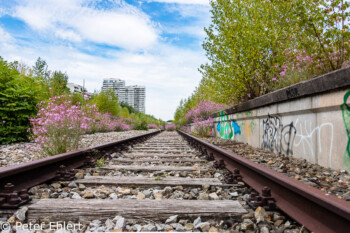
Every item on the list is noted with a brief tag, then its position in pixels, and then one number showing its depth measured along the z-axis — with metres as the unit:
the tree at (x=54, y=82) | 24.02
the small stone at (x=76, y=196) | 2.54
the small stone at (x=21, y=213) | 1.98
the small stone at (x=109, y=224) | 1.90
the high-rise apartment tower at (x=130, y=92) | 159.62
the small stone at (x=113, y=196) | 2.55
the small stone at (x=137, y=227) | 1.90
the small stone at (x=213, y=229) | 1.87
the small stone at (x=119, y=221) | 1.91
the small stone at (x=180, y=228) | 1.89
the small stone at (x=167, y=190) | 2.75
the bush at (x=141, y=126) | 31.33
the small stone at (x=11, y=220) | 1.96
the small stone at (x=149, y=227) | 1.91
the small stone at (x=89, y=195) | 2.53
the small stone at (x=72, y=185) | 2.93
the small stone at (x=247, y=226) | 1.86
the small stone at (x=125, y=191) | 2.73
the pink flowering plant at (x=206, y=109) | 14.00
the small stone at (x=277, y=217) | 2.00
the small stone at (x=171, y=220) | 2.00
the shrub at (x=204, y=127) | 12.87
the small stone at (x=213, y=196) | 2.56
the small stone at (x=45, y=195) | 2.51
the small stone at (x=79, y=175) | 3.36
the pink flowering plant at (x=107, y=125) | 18.59
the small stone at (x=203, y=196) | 2.54
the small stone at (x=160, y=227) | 1.90
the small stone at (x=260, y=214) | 1.96
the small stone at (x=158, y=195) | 2.57
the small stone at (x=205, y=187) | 2.87
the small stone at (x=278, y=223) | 1.93
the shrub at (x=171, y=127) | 37.75
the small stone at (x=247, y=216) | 2.03
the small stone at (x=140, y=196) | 2.58
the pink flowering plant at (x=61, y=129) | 4.88
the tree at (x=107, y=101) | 25.95
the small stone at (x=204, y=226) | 1.91
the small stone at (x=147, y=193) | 2.69
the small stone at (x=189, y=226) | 1.92
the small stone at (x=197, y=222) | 1.96
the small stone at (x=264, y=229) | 1.83
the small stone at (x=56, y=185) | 2.88
